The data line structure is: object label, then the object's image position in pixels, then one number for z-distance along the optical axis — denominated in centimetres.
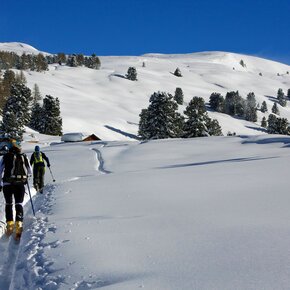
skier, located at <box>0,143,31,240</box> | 866
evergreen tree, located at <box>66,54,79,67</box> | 18725
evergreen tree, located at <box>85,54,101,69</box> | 19175
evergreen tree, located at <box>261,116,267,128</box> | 13375
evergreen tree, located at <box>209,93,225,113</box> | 14400
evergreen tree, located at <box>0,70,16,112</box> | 8085
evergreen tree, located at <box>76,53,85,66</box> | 19084
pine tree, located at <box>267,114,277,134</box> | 7291
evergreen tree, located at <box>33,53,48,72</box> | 15675
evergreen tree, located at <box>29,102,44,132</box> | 7955
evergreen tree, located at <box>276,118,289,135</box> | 7150
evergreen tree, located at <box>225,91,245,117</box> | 14512
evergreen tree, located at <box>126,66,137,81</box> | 16749
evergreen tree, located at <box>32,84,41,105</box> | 10329
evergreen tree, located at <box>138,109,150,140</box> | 7207
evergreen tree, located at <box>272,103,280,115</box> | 15589
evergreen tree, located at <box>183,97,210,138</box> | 5200
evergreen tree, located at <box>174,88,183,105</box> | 13898
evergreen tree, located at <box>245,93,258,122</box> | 14012
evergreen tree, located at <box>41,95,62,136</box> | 7581
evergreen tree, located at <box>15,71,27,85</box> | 11716
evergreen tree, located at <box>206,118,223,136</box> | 5647
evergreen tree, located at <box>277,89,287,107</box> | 17400
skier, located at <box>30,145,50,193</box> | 1513
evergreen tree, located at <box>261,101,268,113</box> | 15550
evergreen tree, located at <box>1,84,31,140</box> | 6431
